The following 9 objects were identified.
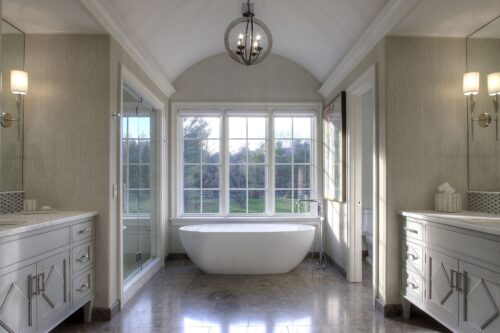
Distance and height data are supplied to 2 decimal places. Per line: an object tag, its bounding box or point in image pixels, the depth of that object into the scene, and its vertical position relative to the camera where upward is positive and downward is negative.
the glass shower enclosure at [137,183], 3.52 -0.12
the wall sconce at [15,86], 2.79 +0.67
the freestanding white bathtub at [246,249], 4.11 -0.90
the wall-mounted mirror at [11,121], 2.77 +0.41
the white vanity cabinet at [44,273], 1.95 -0.65
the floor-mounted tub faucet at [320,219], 4.65 -0.64
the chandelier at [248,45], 2.73 +1.01
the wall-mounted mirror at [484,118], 2.85 +0.44
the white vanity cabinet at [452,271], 2.00 -0.65
